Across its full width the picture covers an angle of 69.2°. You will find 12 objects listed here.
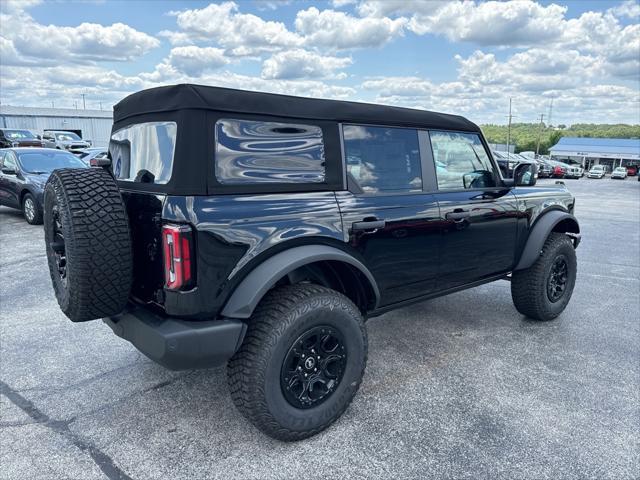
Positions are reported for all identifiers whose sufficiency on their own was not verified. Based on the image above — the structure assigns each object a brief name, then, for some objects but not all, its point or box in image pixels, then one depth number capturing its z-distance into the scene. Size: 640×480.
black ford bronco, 2.27
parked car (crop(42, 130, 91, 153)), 25.18
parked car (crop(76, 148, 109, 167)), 17.20
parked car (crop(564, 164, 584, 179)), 36.16
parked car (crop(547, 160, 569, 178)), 34.34
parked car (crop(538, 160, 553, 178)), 31.59
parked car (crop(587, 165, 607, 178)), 41.37
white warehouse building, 44.62
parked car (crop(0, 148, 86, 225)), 8.91
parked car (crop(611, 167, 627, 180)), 40.00
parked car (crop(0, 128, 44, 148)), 21.49
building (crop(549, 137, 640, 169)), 63.38
